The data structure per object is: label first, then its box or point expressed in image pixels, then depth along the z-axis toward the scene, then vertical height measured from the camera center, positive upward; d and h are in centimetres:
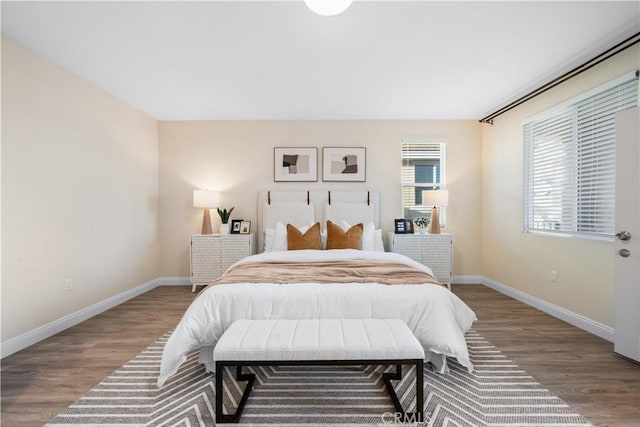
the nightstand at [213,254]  416 -59
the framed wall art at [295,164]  452 +77
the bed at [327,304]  198 -65
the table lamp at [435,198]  421 +23
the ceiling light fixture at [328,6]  168 +122
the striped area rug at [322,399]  162 -115
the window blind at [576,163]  264 +55
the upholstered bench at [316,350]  154 -73
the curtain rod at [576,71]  242 +143
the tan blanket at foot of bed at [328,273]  233 -52
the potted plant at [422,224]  431 -15
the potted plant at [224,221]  433 -12
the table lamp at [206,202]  418 +16
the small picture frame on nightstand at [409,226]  438 -19
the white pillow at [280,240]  384 -36
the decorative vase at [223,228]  432 -23
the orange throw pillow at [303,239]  373 -33
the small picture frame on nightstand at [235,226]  443 -20
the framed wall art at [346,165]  451 +75
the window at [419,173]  459 +65
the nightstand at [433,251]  415 -54
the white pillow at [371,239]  387 -34
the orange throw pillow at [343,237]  370 -30
